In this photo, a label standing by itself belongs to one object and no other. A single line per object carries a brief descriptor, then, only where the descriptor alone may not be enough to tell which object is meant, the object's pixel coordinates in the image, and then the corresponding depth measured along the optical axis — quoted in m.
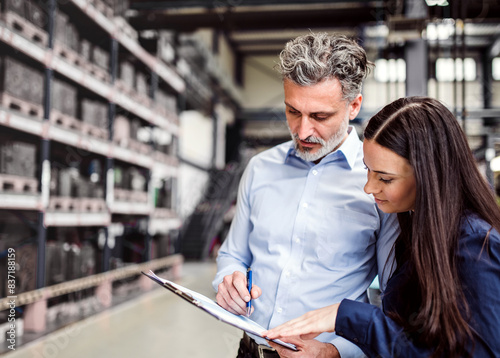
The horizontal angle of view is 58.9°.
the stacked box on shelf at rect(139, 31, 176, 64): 7.03
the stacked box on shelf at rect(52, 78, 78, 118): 4.55
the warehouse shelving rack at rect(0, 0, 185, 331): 3.86
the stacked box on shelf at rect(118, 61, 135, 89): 6.09
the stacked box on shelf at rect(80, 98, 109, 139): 5.08
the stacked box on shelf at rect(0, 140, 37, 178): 3.72
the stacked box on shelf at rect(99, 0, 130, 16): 5.78
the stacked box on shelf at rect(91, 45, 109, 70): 5.34
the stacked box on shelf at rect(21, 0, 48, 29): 3.99
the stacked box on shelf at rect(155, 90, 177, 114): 7.39
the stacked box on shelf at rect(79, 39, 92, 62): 5.14
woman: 0.93
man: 1.40
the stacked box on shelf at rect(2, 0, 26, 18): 3.59
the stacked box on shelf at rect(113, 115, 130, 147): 5.89
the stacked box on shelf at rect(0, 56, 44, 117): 3.66
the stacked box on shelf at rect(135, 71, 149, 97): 6.63
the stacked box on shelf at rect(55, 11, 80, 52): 4.50
